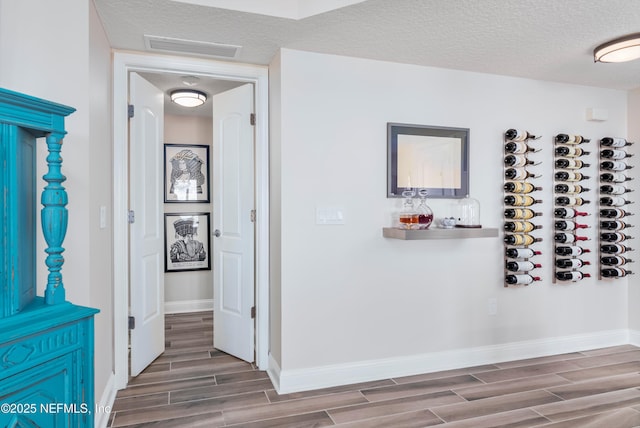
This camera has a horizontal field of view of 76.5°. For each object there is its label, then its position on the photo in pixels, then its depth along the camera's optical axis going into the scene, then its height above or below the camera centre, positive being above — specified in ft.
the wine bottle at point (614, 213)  11.62 +0.03
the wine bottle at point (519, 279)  10.52 -1.69
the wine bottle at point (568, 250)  11.05 -0.99
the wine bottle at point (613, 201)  11.75 +0.38
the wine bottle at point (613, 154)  11.57 +1.72
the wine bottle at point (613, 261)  11.58 -1.34
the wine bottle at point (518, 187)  10.57 +0.71
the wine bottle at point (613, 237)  11.60 -0.66
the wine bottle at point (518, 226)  10.62 -0.31
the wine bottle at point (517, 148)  10.56 +1.75
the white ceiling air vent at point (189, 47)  8.34 +3.59
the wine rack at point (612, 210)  11.59 +0.11
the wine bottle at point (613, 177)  11.63 +1.06
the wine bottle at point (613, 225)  11.62 -0.32
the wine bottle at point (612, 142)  11.63 +2.07
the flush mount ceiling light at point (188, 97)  12.17 +3.59
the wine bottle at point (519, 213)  10.56 +0.03
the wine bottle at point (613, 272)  11.55 -1.66
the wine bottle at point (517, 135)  10.53 +2.08
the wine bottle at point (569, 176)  11.20 +1.06
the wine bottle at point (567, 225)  11.09 -0.30
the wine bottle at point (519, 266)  10.48 -1.35
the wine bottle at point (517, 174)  10.58 +1.07
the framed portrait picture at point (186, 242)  15.51 -1.05
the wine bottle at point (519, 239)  10.55 -0.66
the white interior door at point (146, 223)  9.46 -0.21
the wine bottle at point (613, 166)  11.70 +1.39
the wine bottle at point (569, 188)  11.14 +0.72
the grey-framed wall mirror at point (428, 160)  9.65 +1.34
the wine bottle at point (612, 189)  11.60 +0.72
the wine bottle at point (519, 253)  10.52 -1.01
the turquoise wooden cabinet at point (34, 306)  4.35 -1.09
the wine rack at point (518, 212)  10.55 +0.06
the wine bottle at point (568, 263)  11.05 -1.35
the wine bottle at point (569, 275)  10.97 -1.67
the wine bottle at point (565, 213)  11.09 +0.03
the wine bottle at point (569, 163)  11.15 +1.40
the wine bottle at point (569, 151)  11.13 +1.74
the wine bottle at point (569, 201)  11.22 +0.37
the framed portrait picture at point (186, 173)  15.43 +1.62
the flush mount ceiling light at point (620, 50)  8.21 +3.44
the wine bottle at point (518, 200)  10.62 +0.37
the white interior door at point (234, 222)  10.43 -0.19
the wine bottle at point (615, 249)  11.53 -0.99
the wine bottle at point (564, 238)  11.09 -0.65
